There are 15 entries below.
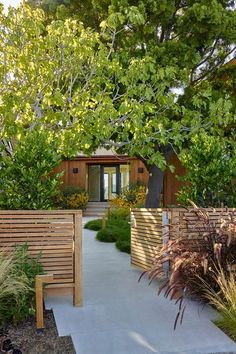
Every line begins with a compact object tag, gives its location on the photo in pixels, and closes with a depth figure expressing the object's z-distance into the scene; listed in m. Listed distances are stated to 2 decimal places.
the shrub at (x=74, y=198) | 17.36
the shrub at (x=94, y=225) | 11.99
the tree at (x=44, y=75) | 6.32
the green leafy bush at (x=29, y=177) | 4.71
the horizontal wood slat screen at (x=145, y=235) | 5.46
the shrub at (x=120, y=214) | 13.64
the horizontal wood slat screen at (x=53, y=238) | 4.31
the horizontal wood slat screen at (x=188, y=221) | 4.51
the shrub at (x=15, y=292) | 3.71
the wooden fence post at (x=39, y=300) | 3.72
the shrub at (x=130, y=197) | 15.75
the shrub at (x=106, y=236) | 9.72
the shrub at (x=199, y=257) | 3.84
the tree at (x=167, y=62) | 6.94
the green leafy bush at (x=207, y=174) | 5.66
